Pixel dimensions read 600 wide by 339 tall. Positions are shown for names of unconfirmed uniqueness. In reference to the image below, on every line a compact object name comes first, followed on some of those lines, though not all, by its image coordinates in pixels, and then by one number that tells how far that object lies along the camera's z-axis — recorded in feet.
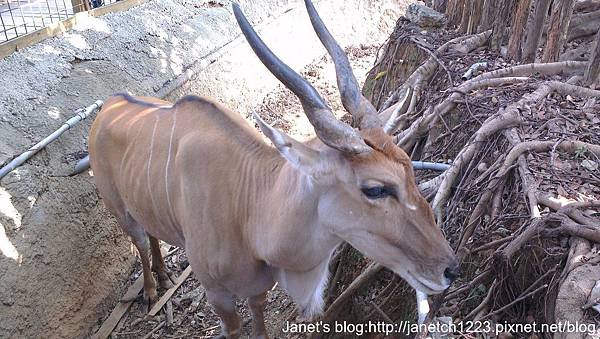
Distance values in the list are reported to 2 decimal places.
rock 16.80
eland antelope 6.82
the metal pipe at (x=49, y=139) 11.66
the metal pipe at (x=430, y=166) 10.72
